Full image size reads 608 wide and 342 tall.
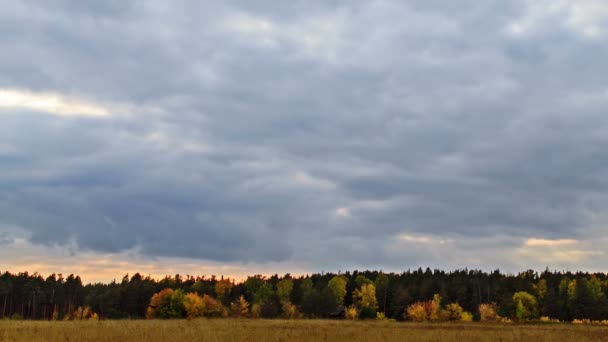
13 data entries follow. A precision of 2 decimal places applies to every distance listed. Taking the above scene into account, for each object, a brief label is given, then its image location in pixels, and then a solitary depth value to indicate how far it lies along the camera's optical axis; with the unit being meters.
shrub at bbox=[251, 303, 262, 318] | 121.78
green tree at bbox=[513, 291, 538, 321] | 131.88
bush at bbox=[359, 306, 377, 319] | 139.25
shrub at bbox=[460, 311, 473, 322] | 127.25
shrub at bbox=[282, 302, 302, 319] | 129.20
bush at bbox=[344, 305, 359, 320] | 130.12
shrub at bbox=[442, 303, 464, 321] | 128.50
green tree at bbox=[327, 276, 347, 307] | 166.50
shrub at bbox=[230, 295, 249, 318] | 131.50
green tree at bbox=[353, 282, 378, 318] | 142.74
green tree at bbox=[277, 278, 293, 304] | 167.69
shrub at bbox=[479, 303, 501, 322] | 133.20
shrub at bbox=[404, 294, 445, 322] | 126.56
